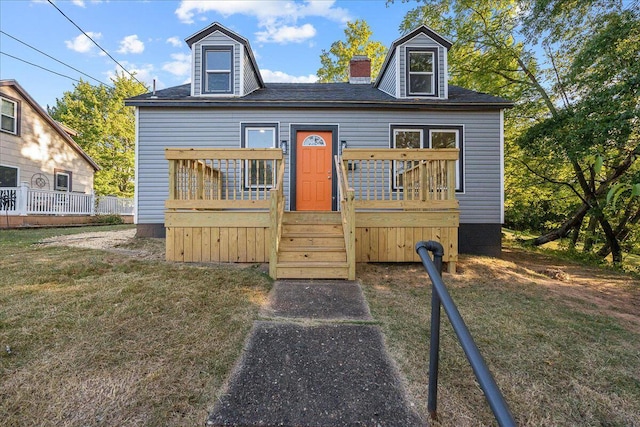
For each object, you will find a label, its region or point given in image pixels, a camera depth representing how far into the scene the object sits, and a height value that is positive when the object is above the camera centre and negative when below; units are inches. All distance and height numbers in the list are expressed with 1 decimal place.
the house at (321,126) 246.1 +82.4
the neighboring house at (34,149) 404.5 +108.9
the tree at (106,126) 749.9 +243.5
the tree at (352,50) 557.0 +343.1
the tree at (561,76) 197.3 +129.7
